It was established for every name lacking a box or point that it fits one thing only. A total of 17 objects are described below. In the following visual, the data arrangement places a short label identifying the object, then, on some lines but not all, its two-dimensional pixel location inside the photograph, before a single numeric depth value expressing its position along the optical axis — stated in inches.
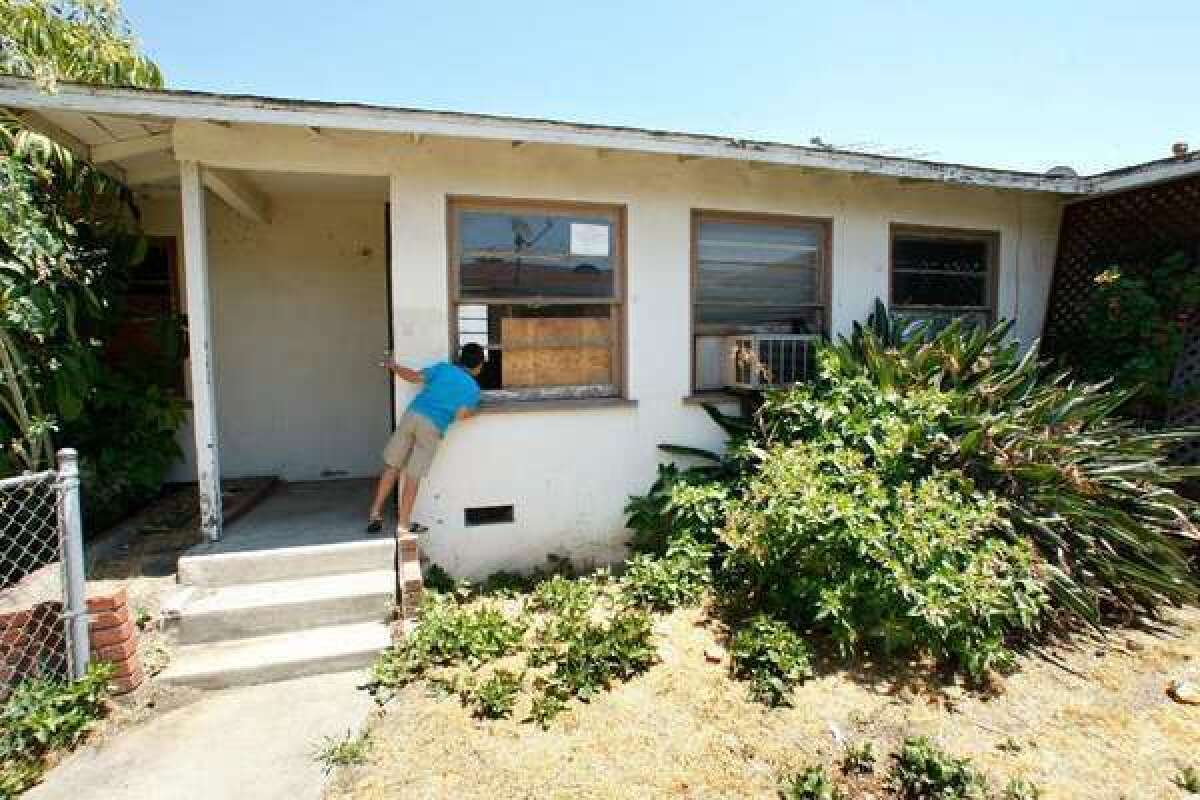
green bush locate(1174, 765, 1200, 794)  102.4
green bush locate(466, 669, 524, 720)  117.0
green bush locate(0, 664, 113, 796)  100.4
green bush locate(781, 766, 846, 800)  98.3
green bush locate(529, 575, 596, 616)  155.9
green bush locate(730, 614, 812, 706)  127.0
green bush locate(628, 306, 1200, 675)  132.9
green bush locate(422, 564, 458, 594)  170.2
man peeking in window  163.9
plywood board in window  188.1
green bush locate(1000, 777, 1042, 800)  98.7
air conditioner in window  199.6
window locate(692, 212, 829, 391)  204.5
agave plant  150.9
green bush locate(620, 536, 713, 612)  162.7
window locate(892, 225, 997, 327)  230.7
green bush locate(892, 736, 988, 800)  98.6
